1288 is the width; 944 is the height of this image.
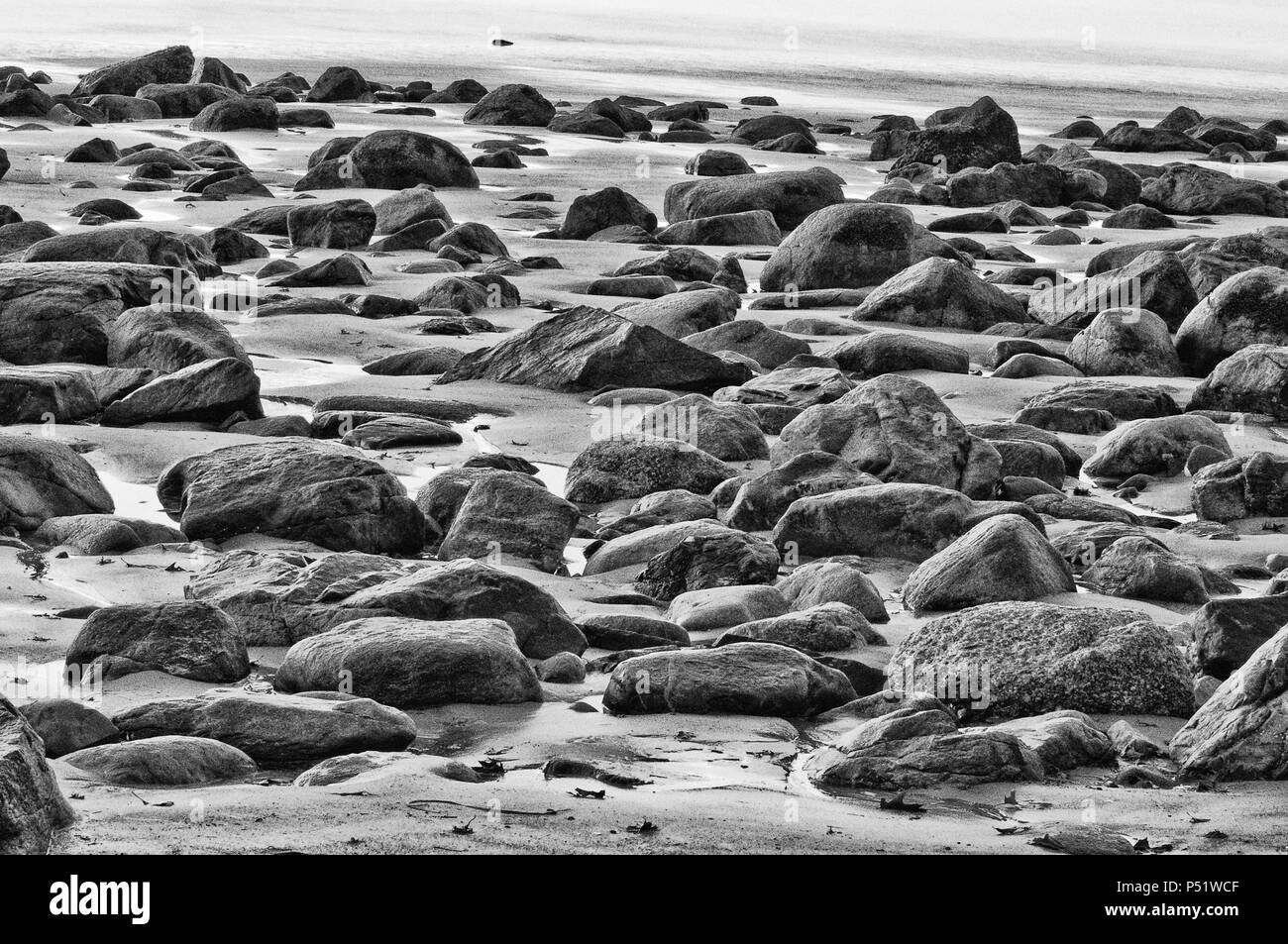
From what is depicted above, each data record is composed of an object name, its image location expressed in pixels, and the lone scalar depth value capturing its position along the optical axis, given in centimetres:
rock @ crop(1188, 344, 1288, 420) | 1781
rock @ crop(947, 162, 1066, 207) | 3519
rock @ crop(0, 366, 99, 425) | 1600
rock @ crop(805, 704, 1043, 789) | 866
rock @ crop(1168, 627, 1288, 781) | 866
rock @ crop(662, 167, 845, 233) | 3050
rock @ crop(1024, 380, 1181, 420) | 1778
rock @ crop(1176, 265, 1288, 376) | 1989
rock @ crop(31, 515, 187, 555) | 1258
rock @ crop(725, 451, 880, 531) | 1395
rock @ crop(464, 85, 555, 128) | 4847
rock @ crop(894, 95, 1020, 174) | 4062
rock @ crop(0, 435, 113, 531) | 1299
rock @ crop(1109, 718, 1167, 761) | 914
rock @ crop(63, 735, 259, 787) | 815
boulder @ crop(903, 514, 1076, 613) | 1181
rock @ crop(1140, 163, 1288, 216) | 3528
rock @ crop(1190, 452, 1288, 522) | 1440
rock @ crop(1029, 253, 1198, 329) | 2166
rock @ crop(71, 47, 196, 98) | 5203
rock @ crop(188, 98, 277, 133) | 4384
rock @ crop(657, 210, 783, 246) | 2848
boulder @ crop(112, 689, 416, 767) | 876
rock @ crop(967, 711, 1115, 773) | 898
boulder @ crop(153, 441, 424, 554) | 1302
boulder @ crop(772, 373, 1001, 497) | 1481
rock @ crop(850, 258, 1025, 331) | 2223
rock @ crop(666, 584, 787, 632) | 1134
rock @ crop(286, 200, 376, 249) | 2664
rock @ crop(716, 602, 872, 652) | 1077
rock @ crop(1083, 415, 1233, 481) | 1577
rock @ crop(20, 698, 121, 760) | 865
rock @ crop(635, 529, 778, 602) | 1226
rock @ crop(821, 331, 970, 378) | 1947
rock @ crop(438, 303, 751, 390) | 1833
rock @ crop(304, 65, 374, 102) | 5395
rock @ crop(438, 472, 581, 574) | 1300
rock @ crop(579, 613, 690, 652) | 1098
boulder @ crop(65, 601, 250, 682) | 1000
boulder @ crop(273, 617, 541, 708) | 979
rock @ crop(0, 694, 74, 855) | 681
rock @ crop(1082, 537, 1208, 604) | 1218
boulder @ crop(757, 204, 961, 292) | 2464
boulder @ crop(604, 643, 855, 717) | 979
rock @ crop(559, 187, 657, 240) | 2894
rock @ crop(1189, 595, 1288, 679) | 1026
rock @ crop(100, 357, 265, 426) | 1628
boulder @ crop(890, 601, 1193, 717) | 991
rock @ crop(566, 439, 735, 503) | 1486
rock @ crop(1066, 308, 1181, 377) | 1986
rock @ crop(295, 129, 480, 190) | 3316
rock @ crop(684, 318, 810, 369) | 1978
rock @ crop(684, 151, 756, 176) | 3841
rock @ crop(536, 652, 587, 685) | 1041
